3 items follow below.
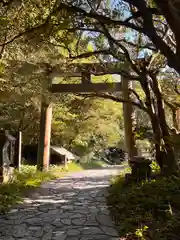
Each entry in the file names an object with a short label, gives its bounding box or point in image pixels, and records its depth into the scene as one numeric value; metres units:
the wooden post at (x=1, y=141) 6.87
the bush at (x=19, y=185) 5.28
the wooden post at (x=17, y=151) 8.68
